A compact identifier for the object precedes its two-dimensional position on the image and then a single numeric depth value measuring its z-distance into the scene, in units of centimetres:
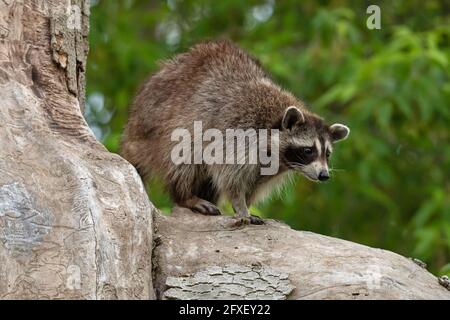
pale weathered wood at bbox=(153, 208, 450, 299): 482
